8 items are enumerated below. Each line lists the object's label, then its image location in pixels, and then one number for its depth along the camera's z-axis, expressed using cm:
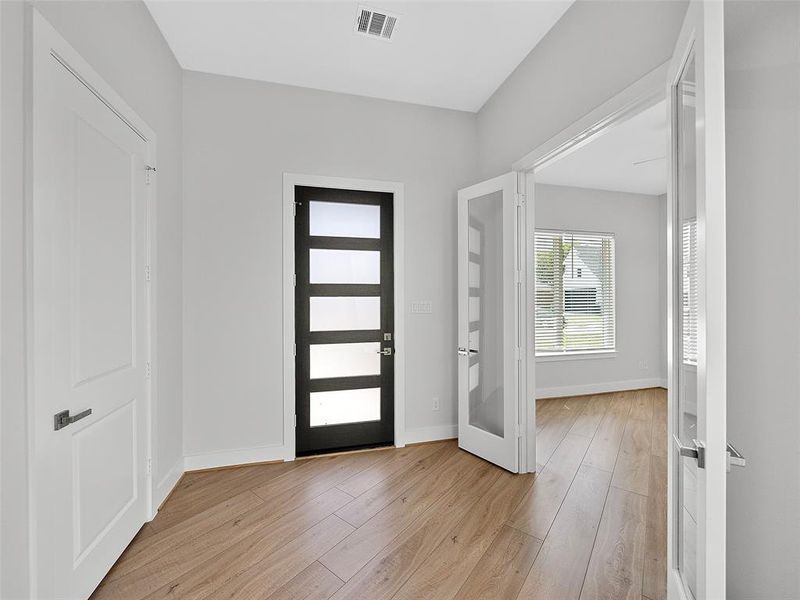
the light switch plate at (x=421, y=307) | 360
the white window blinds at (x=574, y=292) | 566
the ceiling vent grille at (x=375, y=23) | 251
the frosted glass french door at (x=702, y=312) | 106
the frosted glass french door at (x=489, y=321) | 300
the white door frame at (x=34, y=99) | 135
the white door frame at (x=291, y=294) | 323
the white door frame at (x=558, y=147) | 190
